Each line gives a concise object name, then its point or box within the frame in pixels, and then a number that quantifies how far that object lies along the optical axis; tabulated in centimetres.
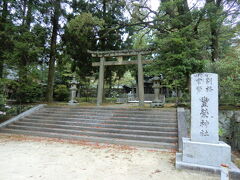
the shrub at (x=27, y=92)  1070
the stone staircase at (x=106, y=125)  571
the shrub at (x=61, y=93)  1691
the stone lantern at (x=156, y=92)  938
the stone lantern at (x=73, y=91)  1097
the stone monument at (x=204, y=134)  335
